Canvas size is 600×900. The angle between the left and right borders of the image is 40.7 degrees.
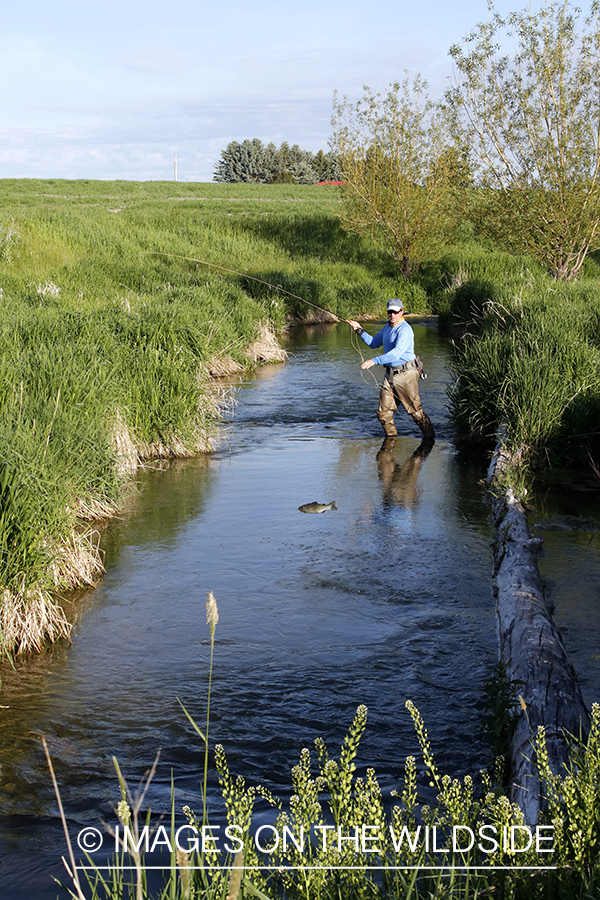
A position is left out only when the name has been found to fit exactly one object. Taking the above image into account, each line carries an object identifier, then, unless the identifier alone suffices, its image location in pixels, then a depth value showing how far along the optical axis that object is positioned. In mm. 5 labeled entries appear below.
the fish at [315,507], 8555
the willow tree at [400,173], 27281
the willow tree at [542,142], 16547
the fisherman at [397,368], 11062
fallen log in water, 3452
